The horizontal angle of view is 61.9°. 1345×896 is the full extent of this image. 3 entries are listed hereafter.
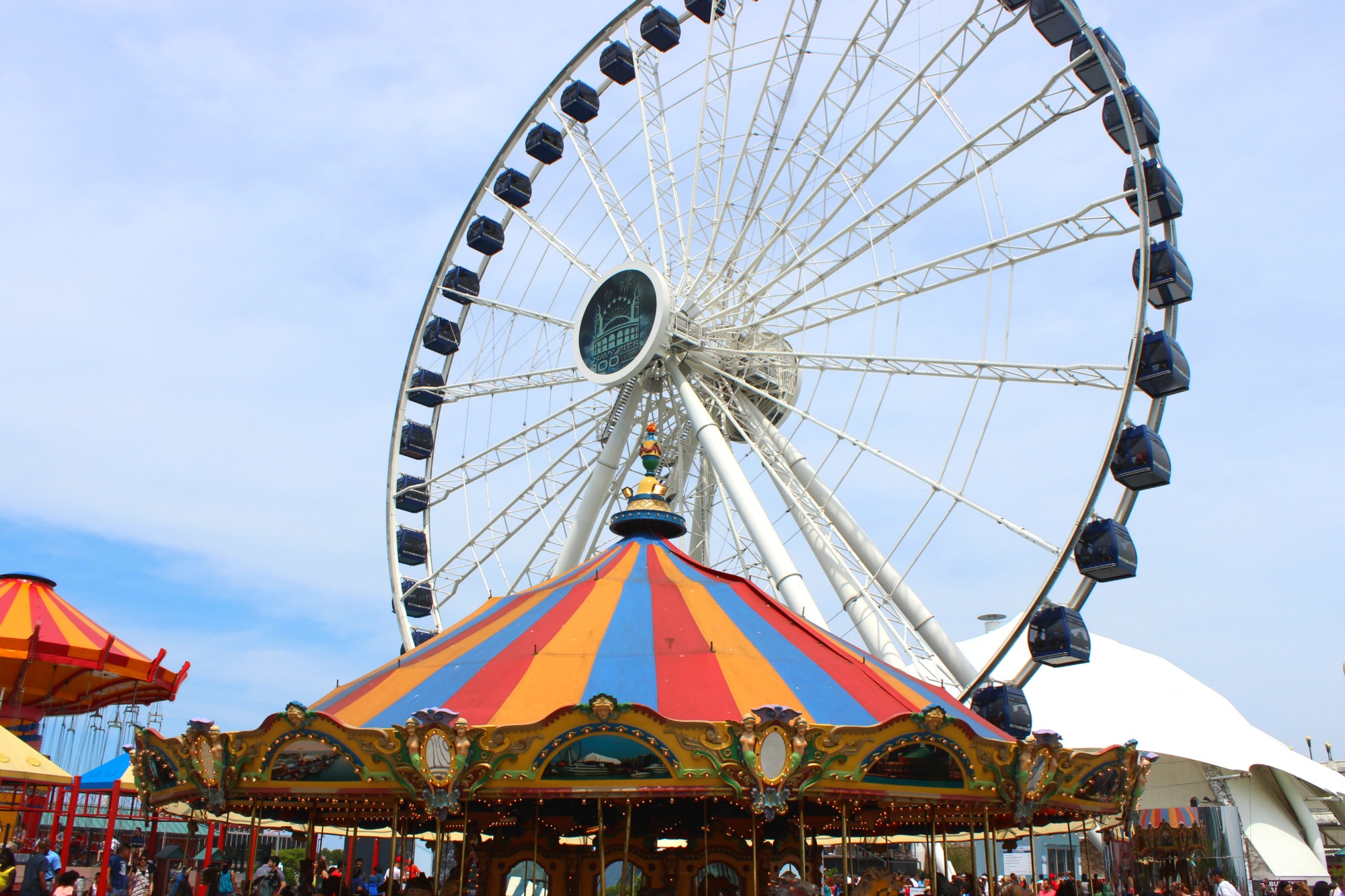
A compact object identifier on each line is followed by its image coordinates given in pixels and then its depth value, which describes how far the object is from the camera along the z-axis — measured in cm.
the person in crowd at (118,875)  1315
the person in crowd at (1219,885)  1236
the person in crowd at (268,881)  1087
